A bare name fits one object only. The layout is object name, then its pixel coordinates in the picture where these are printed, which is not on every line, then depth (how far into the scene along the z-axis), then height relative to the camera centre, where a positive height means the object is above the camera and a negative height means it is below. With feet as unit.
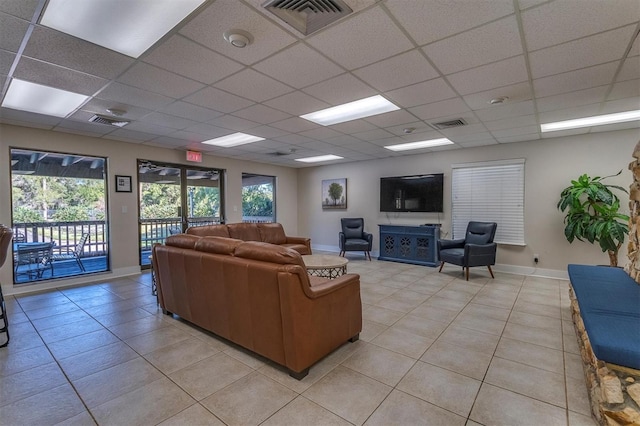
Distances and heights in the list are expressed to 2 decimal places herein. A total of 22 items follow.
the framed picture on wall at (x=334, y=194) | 25.44 +1.06
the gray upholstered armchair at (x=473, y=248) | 15.67 -2.55
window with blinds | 17.25 +0.49
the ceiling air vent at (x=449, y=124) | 13.25 +3.89
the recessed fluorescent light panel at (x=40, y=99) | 9.62 +4.01
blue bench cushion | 4.86 -2.38
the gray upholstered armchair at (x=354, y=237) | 21.40 -2.51
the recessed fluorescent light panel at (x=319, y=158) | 22.18 +3.84
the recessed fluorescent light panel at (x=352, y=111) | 11.25 +4.07
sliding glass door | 18.69 +0.49
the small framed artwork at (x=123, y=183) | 16.97 +1.39
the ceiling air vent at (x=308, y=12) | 5.55 +3.97
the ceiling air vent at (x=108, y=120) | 12.46 +3.90
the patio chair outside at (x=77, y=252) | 17.56 -2.92
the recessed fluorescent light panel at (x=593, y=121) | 12.32 +3.84
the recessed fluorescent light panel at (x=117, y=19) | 5.65 +4.00
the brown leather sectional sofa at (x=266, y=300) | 6.63 -2.52
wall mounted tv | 19.99 +0.86
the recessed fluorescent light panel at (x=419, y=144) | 17.37 +3.87
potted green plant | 13.01 -0.51
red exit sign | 19.58 +3.49
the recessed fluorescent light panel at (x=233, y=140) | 16.33 +3.99
